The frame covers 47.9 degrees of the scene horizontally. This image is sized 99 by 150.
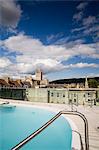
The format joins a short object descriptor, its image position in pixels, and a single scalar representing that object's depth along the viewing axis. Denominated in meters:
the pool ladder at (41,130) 0.91
